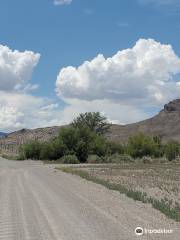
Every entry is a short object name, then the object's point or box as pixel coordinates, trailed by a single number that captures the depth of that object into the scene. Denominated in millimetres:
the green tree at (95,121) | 141488
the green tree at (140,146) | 117188
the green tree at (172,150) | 109812
